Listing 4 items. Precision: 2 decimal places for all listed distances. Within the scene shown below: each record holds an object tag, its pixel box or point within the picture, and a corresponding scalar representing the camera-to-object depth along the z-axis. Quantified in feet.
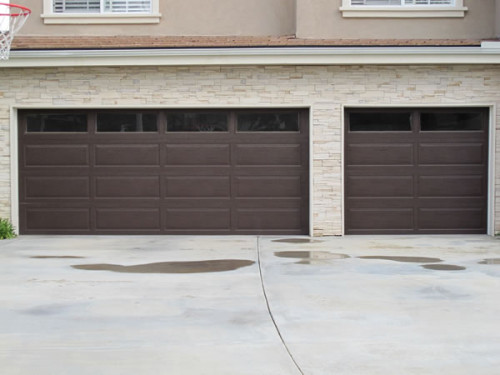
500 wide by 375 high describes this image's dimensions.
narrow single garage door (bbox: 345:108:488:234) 44.70
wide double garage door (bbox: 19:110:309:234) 44.86
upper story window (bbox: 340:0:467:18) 47.75
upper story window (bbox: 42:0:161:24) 49.39
